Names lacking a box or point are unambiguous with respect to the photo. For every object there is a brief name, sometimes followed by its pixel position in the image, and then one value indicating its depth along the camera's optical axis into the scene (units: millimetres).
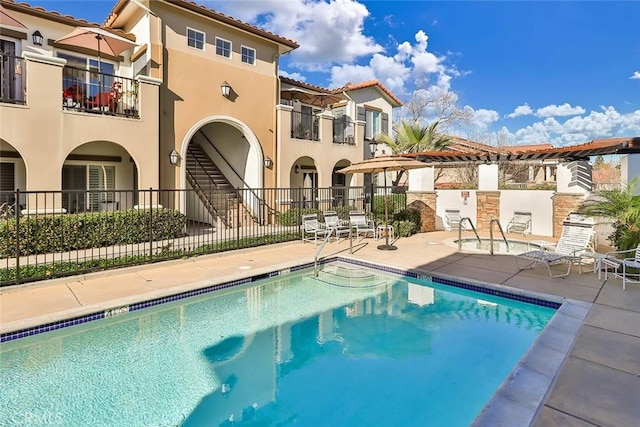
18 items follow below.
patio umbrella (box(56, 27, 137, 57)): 11203
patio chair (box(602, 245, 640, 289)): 6918
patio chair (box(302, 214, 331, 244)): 12350
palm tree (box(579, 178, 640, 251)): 8061
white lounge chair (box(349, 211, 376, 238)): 12581
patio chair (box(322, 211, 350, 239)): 12531
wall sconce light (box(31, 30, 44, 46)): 12438
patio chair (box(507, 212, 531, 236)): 14195
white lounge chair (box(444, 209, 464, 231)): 15320
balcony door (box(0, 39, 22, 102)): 10781
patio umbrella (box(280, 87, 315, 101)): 17641
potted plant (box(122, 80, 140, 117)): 12090
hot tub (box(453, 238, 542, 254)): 11207
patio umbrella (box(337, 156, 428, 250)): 11047
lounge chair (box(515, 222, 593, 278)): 8000
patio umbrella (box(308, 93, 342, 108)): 19475
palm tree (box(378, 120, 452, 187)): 18859
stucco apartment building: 10317
